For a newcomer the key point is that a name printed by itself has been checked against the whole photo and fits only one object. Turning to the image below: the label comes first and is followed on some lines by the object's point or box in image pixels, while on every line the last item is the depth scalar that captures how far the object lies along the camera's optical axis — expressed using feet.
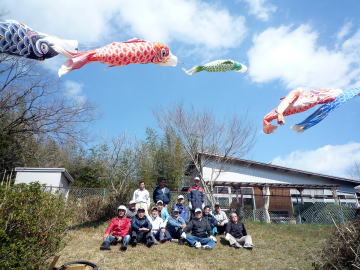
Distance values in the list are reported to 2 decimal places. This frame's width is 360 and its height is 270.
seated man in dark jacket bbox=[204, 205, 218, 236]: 26.31
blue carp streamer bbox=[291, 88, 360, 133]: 19.57
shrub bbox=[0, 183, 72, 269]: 11.03
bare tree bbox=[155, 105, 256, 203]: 44.14
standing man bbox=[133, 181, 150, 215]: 25.95
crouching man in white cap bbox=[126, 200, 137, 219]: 24.56
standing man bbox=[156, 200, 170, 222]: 25.71
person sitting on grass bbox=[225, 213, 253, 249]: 23.00
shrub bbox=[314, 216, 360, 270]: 12.55
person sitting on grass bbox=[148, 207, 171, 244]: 22.75
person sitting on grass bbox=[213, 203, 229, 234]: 26.89
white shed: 34.22
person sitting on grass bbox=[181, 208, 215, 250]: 22.29
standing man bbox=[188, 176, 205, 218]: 27.53
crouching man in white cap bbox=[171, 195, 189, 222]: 27.40
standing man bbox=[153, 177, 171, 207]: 27.25
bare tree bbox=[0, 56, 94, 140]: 40.65
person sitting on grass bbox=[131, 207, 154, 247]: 21.40
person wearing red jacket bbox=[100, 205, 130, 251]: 20.68
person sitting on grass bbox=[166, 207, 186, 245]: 24.08
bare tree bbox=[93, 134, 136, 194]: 63.46
